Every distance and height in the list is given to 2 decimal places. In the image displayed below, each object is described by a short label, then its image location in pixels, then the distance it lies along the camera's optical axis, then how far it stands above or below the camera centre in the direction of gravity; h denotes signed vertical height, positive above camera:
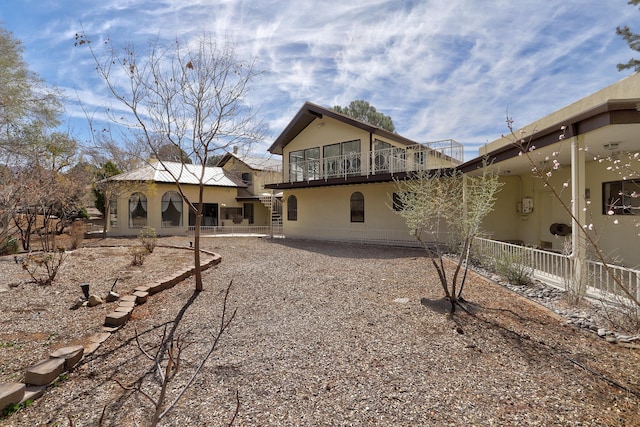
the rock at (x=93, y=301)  5.52 -1.51
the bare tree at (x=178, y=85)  6.41 +2.75
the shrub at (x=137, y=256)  8.97 -1.16
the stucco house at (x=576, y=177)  5.52 +1.10
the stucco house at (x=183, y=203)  19.64 +0.87
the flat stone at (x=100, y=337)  4.11 -1.63
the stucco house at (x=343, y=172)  14.45 +2.17
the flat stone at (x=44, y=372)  3.07 -1.56
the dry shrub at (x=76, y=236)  12.40 -0.82
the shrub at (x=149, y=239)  10.95 -0.89
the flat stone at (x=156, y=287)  6.43 -1.50
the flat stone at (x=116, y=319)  4.66 -1.54
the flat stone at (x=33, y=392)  2.88 -1.65
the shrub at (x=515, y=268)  6.86 -1.23
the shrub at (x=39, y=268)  6.64 -1.33
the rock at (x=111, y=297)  5.81 -1.51
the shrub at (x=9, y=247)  11.05 -1.11
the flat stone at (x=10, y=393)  2.72 -1.57
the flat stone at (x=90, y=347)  3.80 -1.63
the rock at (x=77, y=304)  5.39 -1.54
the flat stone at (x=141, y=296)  5.83 -1.52
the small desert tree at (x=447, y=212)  5.48 +0.06
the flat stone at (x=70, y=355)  3.41 -1.54
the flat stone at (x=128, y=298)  5.55 -1.49
